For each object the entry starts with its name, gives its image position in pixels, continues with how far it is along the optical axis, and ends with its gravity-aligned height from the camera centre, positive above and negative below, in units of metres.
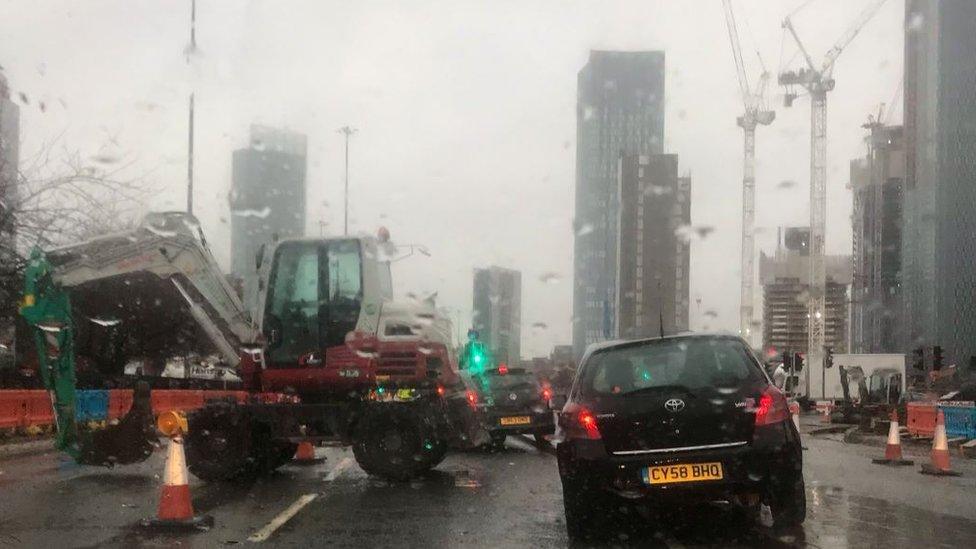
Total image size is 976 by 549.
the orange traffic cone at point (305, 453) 15.05 -2.27
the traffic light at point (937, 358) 30.20 -1.55
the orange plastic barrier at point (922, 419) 22.25 -2.44
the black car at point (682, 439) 7.65 -1.01
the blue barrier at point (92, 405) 19.58 -2.16
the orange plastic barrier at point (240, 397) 12.48 -1.26
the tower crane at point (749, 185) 102.09 +10.87
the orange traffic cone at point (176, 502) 8.18 -1.63
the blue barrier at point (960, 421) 20.39 -2.26
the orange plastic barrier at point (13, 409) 17.53 -2.00
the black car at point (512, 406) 17.47 -1.79
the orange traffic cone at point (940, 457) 13.36 -1.93
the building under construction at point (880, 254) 170.12 +8.29
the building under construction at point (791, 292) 111.56 +0.93
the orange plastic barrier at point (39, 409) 18.53 -2.10
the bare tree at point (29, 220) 20.83 +1.36
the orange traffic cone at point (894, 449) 15.17 -2.10
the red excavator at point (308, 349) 12.12 -0.68
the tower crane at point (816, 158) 109.31 +14.52
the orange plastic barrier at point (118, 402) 20.83 -2.22
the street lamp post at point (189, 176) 31.48 +3.46
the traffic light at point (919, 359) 30.34 -1.61
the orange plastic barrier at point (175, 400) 23.44 -2.50
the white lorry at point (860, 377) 52.66 -3.80
